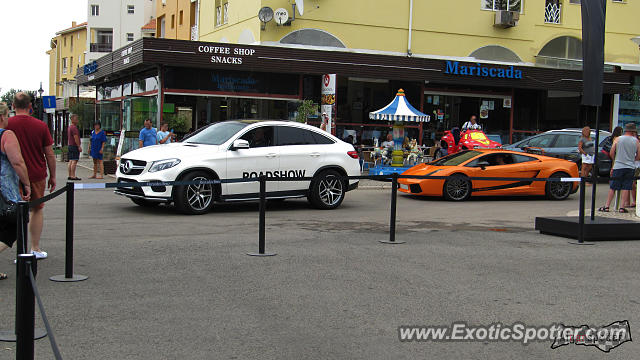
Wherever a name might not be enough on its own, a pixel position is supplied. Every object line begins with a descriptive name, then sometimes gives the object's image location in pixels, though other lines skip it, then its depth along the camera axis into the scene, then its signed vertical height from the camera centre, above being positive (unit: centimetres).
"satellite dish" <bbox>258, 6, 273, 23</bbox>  2620 +455
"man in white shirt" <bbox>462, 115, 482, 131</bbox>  2516 +64
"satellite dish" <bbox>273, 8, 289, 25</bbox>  2658 +456
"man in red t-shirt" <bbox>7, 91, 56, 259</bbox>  755 -24
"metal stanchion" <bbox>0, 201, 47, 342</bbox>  461 -69
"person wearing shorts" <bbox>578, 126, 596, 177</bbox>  1841 -10
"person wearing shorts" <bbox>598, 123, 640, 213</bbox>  1316 -17
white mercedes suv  1228 -56
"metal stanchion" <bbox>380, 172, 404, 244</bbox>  958 -115
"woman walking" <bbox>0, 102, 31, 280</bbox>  667 -46
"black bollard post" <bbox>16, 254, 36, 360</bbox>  327 -87
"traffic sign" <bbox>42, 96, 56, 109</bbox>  3241 +117
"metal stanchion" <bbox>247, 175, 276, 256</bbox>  835 -110
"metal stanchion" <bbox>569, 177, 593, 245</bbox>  998 -109
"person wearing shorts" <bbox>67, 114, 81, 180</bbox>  1961 -53
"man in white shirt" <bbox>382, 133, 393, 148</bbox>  2421 -9
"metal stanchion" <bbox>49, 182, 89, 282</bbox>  689 -129
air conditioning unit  3020 +550
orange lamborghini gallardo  1641 -70
